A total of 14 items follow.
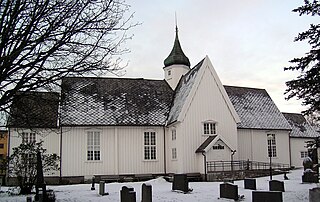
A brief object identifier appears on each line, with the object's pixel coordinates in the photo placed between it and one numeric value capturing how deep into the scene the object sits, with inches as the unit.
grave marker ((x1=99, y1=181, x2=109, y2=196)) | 798.7
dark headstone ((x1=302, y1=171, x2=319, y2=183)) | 919.7
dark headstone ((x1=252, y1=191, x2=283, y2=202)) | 501.4
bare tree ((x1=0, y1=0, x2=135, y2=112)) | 491.5
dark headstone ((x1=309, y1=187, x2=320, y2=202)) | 498.3
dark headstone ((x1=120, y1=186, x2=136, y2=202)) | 599.2
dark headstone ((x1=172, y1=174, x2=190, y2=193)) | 799.1
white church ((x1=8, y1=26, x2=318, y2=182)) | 1223.5
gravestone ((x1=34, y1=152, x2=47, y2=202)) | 660.8
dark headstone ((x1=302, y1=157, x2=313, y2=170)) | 1079.6
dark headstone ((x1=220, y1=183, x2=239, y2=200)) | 668.1
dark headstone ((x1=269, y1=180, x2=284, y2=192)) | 740.0
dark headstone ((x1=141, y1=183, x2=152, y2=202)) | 635.5
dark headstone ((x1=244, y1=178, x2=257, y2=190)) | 821.2
